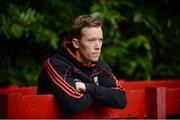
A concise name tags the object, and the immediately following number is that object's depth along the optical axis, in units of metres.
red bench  4.68
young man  5.13
